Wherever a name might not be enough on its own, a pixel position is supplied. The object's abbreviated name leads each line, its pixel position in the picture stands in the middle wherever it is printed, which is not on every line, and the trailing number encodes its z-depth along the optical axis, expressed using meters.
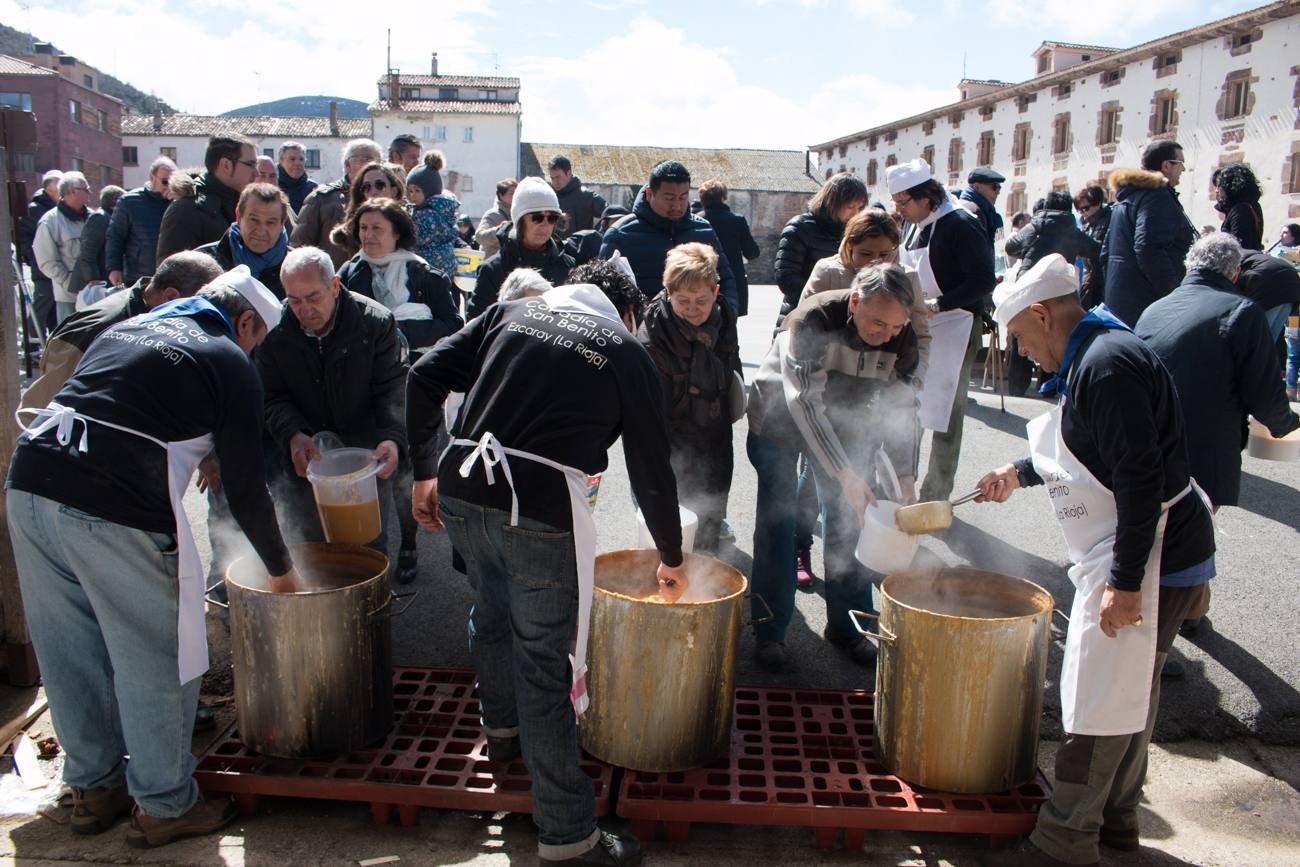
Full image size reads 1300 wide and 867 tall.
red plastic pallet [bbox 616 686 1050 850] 2.89
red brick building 47.78
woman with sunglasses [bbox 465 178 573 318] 5.21
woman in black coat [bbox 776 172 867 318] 5.82
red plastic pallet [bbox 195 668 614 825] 2.99
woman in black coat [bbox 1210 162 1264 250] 6.40
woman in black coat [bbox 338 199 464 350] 4.90
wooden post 3.75
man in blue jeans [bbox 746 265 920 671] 3.63
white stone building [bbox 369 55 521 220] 49.16
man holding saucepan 2.51
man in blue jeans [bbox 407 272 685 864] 2.68
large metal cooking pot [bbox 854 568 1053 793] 2.95
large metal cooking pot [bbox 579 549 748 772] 3.02
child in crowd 6.41
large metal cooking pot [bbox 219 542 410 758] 3.12
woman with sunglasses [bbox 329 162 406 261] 5.45
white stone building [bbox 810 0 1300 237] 25.44
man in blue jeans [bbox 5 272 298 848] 2.66
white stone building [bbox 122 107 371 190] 51.25
